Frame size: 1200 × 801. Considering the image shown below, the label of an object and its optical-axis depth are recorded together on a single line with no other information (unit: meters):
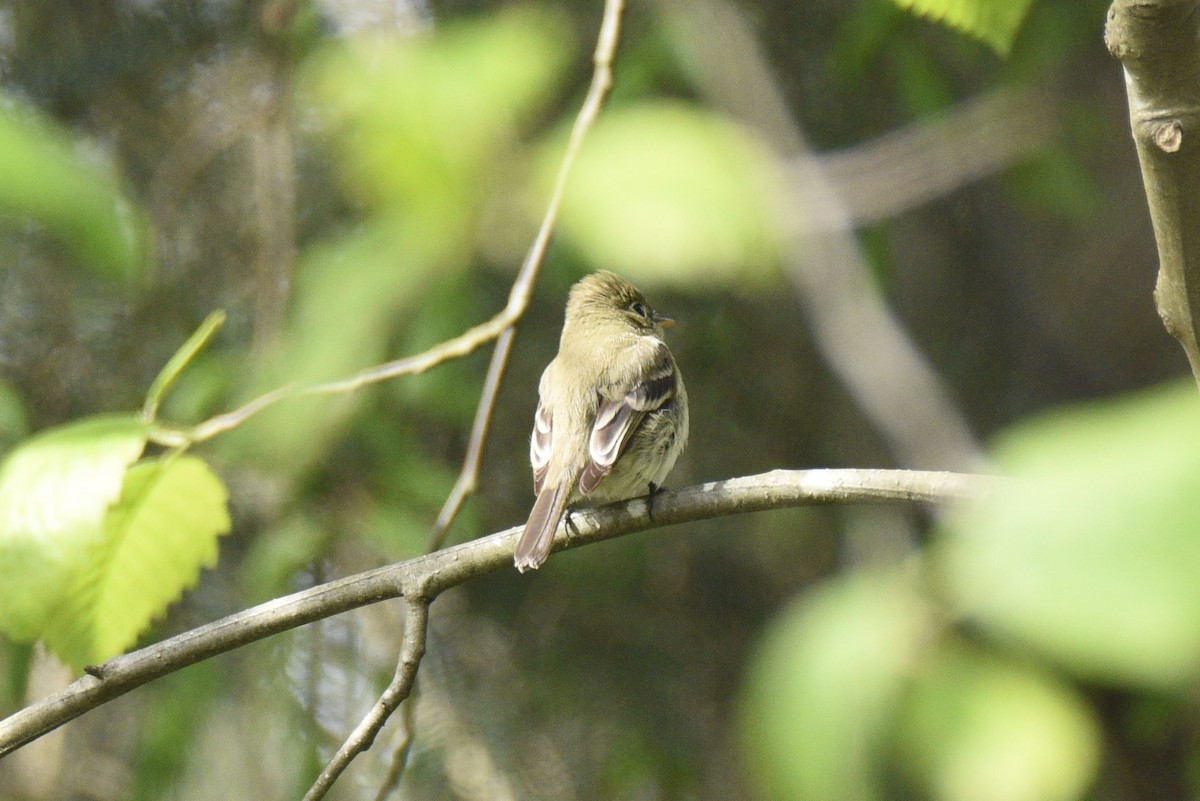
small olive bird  7.95
